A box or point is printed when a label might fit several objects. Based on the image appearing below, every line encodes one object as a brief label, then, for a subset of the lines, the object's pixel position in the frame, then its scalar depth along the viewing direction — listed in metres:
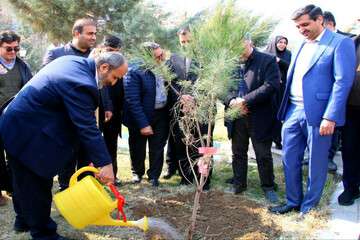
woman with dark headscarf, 5.68
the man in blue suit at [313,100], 3.43
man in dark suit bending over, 2.76
